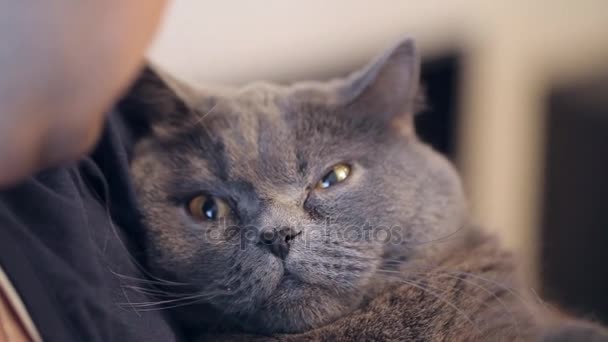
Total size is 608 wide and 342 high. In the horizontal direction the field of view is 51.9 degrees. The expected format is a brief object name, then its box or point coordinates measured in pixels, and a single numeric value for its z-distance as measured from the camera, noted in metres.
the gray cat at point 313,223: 0.69
